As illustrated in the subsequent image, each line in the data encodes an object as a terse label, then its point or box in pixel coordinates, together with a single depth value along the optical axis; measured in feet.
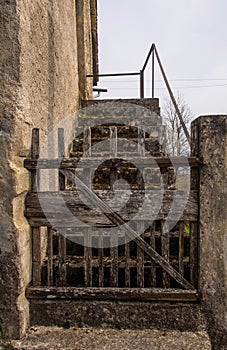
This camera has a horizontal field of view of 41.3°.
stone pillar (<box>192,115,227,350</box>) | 7.39
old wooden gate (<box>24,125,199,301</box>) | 7.65
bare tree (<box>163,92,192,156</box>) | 42.62
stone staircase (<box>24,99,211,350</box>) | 7.29
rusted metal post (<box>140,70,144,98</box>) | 25.55
